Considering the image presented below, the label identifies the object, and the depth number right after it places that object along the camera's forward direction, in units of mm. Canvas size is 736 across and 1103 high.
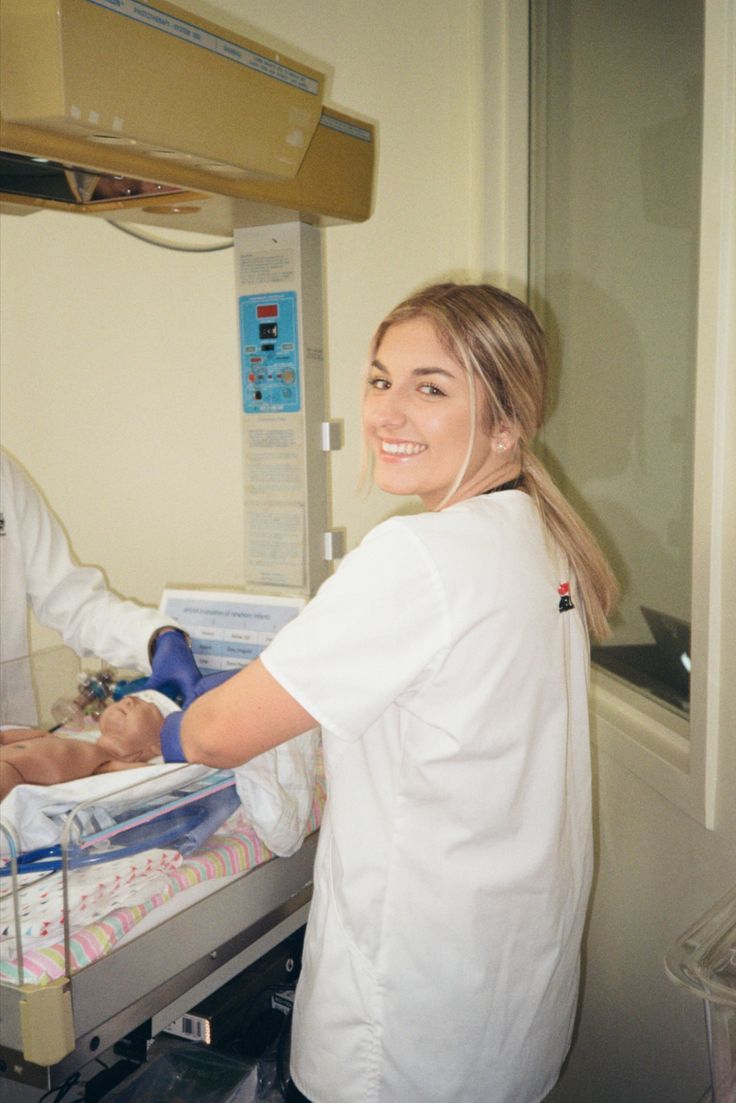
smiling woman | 1001
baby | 1444
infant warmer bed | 1015
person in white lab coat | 1950
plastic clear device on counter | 958
